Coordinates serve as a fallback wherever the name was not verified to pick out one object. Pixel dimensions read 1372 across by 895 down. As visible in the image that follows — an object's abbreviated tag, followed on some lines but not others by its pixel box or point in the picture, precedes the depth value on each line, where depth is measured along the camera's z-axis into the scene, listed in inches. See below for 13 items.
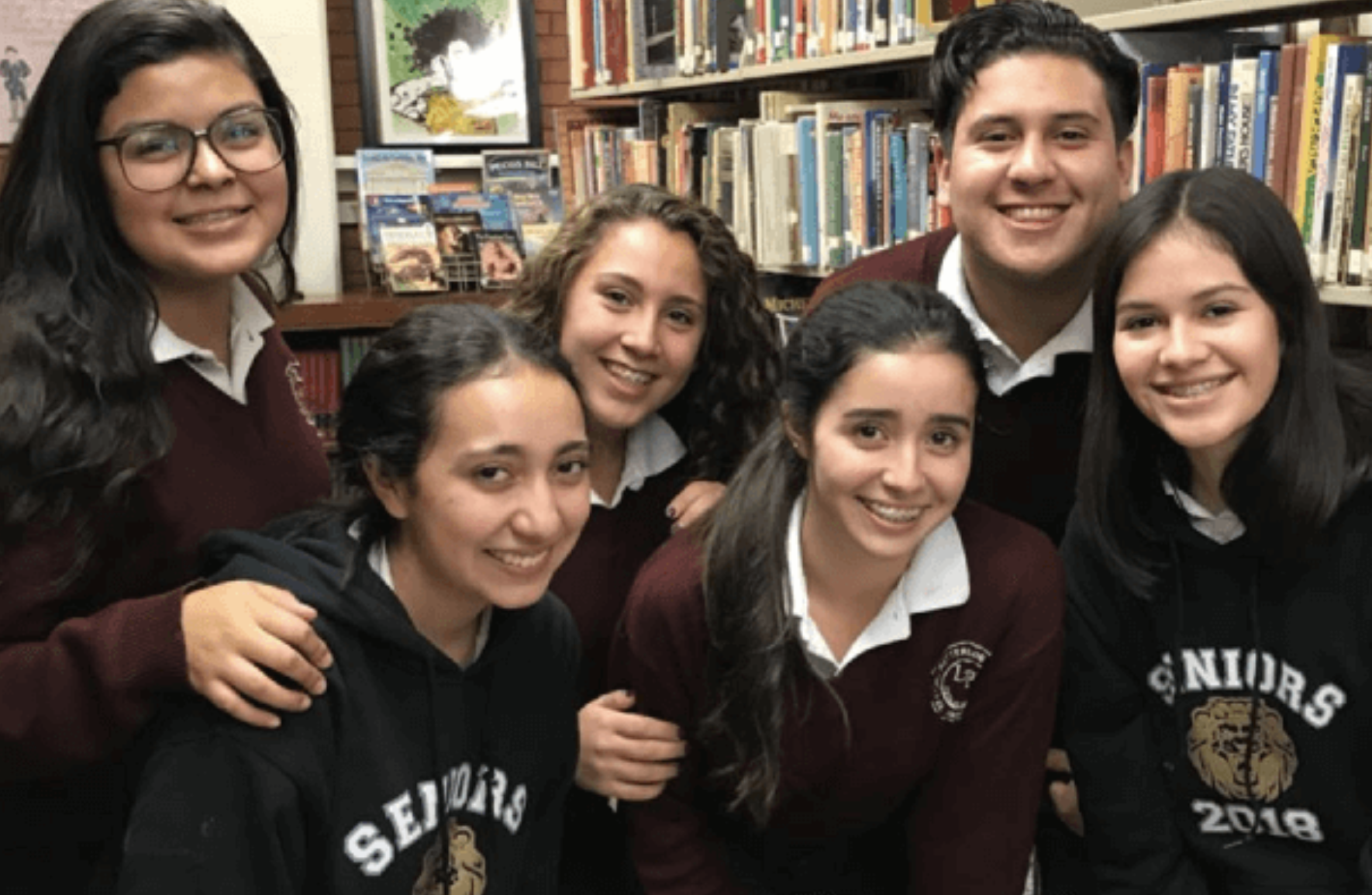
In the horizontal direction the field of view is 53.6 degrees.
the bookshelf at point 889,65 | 76.8
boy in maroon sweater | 73.2
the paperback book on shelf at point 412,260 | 167.5
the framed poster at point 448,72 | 176.6
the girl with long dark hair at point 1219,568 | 59.9
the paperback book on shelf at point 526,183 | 178.1
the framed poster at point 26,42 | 153.8
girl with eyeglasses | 52.5
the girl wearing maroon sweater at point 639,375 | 76.2
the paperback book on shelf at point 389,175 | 171.8
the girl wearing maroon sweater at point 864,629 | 62.8
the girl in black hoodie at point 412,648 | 52.1
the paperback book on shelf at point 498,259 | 170.9
